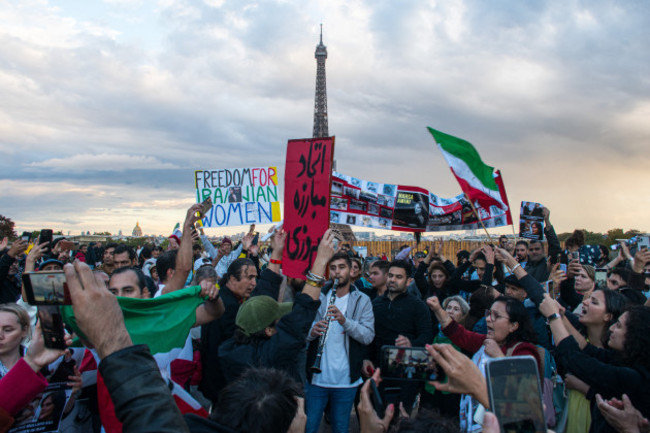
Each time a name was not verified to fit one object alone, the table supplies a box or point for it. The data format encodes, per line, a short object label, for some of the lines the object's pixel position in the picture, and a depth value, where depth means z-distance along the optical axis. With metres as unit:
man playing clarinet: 4.36
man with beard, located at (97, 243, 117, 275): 7.19
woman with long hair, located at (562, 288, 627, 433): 3.60
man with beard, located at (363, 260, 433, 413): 4.80
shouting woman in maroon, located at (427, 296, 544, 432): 3.32
